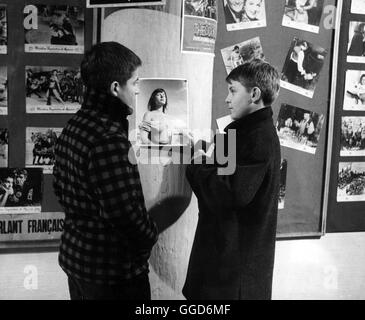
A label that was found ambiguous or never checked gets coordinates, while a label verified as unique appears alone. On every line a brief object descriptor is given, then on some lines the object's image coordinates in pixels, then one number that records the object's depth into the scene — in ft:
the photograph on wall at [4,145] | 6.32
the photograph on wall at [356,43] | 7.12
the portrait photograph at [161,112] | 5.35
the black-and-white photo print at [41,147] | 6.40
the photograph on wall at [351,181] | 7.47
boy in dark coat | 5.07
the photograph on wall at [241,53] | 6.70
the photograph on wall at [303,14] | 6.81
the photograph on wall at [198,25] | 5.38
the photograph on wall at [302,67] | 6.91
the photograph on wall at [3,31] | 6.09
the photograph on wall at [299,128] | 7.04
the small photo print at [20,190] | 6.39
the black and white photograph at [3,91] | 6.21
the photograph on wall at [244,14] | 6.55
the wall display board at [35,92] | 6.17
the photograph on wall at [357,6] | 7.09
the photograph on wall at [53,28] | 6.15
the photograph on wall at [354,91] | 7.25
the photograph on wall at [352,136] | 7.34
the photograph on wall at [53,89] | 6.28
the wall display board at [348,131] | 7.12
